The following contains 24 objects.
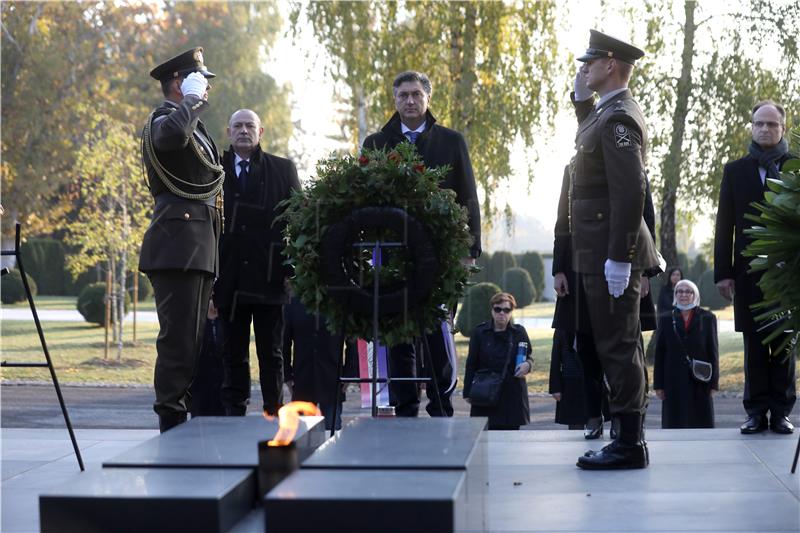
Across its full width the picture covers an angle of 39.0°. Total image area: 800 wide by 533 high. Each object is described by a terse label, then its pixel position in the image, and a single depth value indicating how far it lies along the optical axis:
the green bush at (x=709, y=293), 39.91
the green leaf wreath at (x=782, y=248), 5.32
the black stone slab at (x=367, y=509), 3.52
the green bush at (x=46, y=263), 43.12
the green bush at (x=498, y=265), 40.66
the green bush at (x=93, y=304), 28.23
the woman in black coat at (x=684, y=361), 9.62
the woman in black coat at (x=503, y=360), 9.34
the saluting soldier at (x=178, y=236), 6.45
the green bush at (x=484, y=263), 38.53
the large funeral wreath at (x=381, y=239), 6.15
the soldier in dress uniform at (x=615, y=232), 5.94
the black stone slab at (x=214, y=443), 4.23
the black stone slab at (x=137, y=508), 3.69
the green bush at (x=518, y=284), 38.44
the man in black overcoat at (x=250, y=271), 7.46
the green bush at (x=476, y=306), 22.92
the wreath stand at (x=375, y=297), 5.95
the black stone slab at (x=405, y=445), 4.03
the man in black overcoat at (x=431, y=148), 7.27
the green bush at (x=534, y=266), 44.53
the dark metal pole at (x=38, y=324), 5.77
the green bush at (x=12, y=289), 35.69
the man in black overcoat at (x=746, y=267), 7.40
